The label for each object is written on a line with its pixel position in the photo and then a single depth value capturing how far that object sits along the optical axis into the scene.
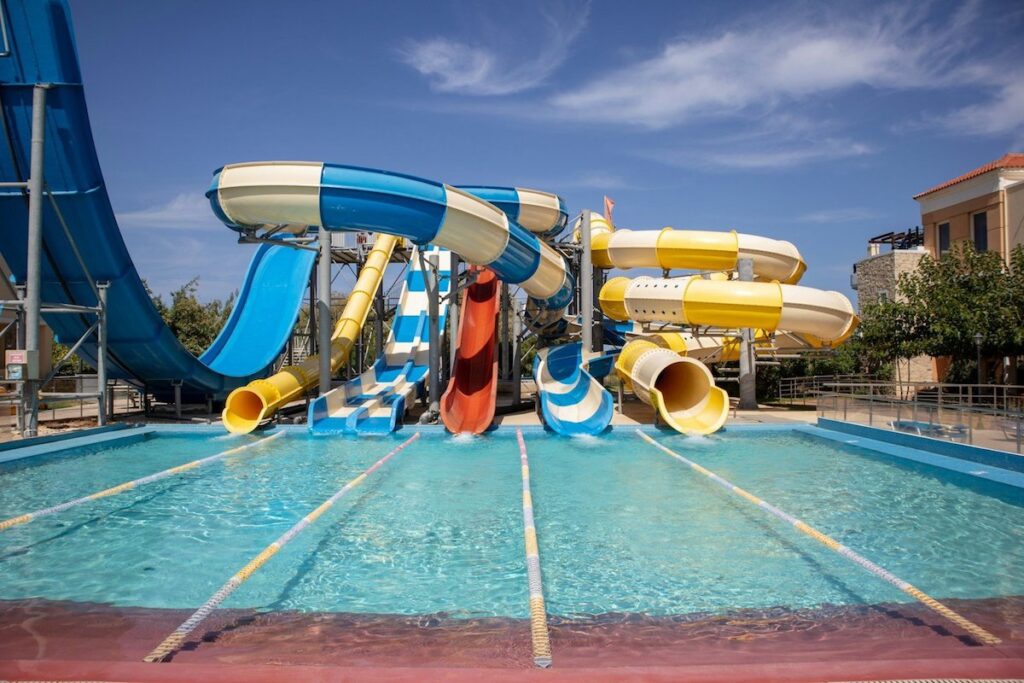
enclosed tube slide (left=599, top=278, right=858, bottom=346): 13.09
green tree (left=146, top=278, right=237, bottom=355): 25.31
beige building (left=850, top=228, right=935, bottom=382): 22.08
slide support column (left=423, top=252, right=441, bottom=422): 12.43
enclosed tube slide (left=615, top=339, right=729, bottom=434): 11.52
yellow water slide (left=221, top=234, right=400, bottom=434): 11.73
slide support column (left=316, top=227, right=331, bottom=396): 12.75
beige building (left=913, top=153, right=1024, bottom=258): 19.30
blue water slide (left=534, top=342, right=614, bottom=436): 11.32
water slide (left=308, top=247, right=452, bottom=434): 11.34
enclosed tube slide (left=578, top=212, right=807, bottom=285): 15.33
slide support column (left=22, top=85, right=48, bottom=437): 9.41
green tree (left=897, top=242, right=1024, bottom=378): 14.97
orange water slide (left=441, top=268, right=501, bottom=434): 11.31
